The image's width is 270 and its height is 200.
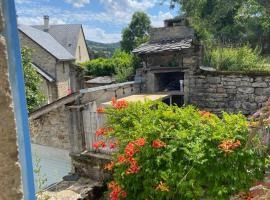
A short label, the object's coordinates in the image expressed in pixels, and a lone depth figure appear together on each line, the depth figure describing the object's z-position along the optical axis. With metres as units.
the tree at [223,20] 22.52
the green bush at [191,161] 3.80
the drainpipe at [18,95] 1.10
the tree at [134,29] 40.56
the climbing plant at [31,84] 14.98
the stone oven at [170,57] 9.63
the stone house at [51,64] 22.03
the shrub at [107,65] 19.03
